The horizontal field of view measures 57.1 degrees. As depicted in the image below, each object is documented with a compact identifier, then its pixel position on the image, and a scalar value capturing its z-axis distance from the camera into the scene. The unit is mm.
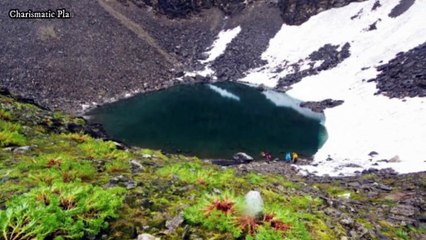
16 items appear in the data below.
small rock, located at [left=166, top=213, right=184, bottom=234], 6570
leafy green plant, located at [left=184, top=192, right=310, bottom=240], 6199
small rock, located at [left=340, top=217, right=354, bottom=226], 9330
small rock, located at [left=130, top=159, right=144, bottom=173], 10114
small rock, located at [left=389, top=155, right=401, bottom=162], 30891
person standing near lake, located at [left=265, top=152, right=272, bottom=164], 37281
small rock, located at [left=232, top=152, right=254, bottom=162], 37116
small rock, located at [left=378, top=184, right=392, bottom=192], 20578
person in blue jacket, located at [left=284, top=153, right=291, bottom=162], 36688
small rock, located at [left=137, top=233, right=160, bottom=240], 6020
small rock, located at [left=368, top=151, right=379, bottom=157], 34109
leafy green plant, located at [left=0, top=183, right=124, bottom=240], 5082
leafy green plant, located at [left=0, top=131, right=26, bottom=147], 11195
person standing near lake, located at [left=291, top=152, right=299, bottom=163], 36334
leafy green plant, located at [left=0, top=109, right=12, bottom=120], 13344
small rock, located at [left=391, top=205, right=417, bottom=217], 14559
